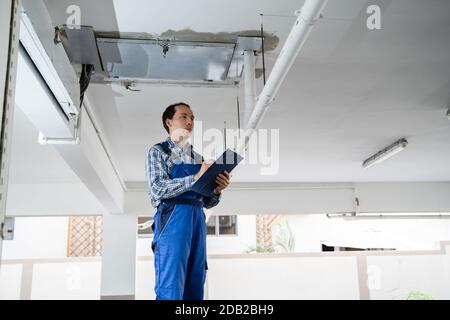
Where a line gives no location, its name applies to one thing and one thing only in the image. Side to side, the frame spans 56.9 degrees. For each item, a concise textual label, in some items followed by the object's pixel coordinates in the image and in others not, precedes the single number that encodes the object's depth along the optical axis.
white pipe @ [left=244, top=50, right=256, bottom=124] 2.00
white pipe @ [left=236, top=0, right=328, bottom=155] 1.23
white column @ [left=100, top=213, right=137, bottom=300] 5.27
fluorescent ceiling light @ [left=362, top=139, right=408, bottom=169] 3.76
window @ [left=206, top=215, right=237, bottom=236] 8.55
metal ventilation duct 1.86
